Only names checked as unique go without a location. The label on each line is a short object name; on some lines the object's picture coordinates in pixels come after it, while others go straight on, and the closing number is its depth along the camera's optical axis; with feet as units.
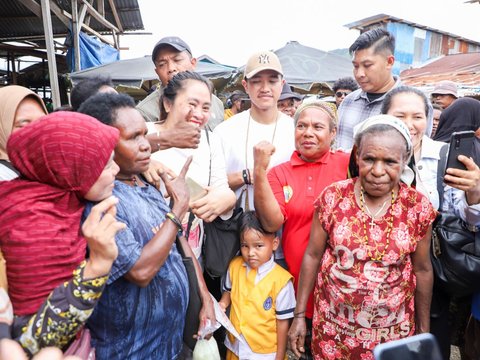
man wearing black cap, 9.60
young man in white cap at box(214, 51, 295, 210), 8.31
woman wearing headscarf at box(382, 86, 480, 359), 6.68
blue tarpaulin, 23.94
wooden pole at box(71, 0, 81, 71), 21.83
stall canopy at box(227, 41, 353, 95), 23.86
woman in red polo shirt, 7.00
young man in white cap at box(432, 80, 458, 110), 20.54
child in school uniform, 7.36
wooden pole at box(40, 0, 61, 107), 16.34
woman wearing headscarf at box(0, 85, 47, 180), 5.24
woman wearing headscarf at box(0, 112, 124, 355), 3.57
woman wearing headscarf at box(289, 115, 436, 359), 5.71
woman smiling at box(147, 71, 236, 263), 6.85
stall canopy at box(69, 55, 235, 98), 21.62
